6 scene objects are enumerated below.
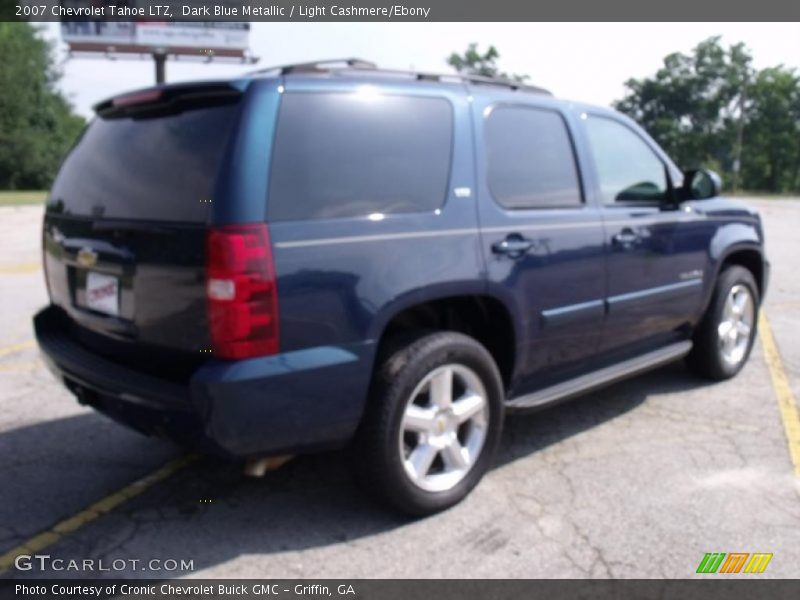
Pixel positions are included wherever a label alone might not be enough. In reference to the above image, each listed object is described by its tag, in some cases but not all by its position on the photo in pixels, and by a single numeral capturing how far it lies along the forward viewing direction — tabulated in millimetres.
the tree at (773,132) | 59125
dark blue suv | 2682
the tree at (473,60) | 58750
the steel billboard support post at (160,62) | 34881
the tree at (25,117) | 49812
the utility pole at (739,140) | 52525
